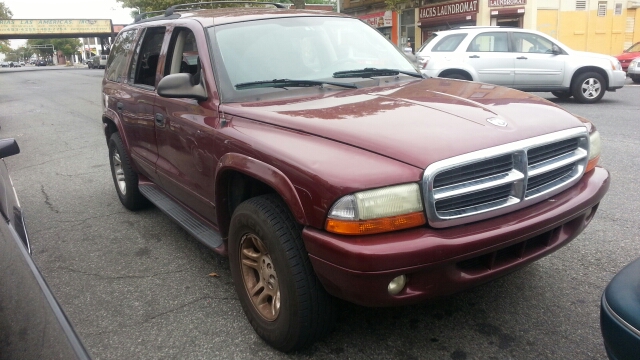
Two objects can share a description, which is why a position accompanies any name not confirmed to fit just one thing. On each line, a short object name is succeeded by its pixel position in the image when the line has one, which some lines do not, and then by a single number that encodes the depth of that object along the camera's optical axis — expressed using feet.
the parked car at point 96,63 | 163.84
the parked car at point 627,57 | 61.57
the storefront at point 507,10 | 80.69
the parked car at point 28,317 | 4.46
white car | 39.65
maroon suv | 7.48
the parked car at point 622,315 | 5.92
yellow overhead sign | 183.42
